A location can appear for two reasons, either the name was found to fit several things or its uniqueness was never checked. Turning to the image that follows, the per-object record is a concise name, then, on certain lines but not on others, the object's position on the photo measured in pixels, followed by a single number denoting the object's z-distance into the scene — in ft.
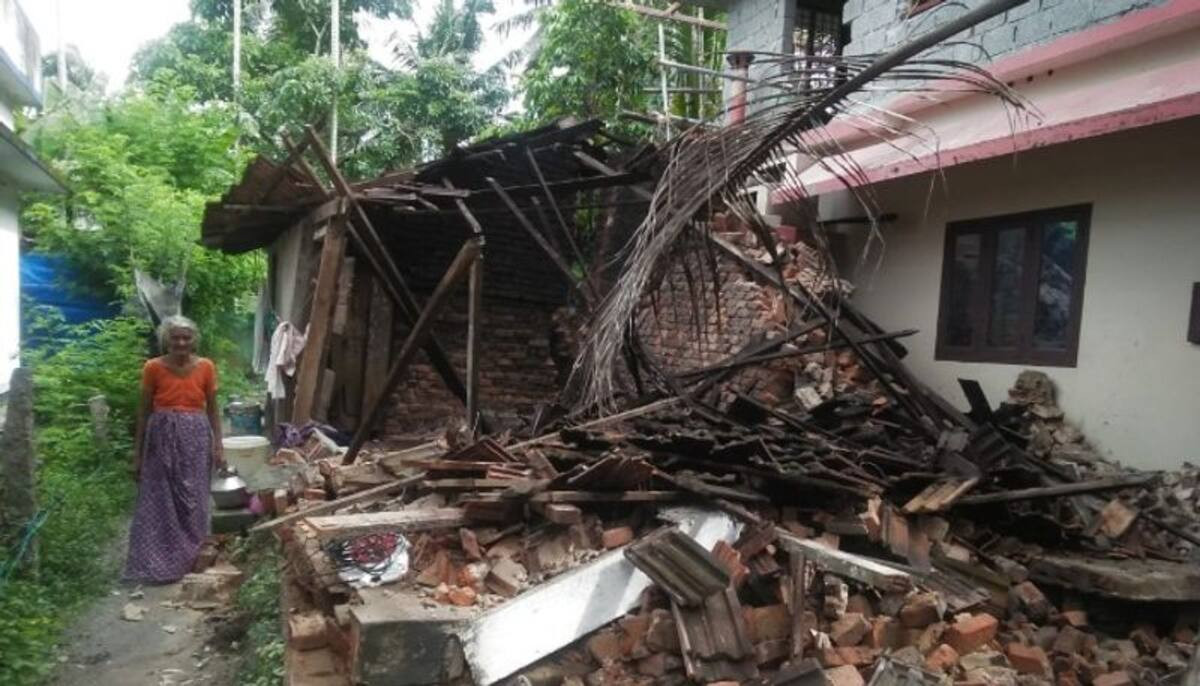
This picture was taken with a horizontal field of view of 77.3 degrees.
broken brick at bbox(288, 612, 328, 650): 10.72
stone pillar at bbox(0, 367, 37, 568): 15.15
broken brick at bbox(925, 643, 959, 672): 10.18
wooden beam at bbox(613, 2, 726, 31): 39.29
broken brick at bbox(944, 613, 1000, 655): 10.57
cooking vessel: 19.89
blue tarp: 42.01
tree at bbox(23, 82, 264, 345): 40.65
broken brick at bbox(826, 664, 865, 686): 9.40
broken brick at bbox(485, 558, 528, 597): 10.55
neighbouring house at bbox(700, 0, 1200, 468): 14.84
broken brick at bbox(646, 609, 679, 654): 9.87
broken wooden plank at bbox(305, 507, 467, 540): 11.34
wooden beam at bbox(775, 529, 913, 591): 10.84
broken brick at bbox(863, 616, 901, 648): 10.36
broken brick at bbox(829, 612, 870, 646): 10.18
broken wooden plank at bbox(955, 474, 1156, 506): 12.71
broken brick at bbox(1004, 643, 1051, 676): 10.33
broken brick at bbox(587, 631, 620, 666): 9.89
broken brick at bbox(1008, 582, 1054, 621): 11.81
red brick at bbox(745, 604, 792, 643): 10.18
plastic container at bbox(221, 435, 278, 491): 22.48
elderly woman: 17.70
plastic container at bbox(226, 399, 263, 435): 32.86
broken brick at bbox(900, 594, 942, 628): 10.63
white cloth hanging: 25.88
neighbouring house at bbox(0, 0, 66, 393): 28.22
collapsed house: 9.93
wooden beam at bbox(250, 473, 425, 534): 13.28
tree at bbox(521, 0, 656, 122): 42.57
